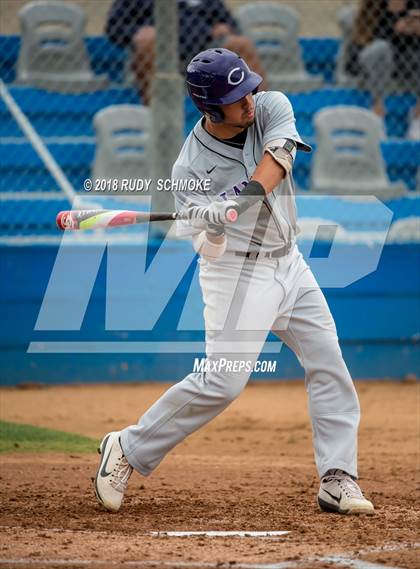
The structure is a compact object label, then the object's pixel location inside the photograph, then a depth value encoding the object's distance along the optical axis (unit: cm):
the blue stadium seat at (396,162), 1925
